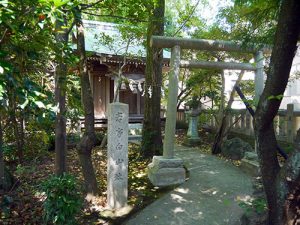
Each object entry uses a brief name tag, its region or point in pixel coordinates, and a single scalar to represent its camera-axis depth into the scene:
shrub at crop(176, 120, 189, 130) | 12.06
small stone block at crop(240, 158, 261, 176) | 5.06
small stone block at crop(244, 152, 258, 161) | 5.49
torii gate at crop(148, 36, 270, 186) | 4.72
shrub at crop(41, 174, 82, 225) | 3.12
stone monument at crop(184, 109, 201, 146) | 8.45
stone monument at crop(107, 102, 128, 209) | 3.86
